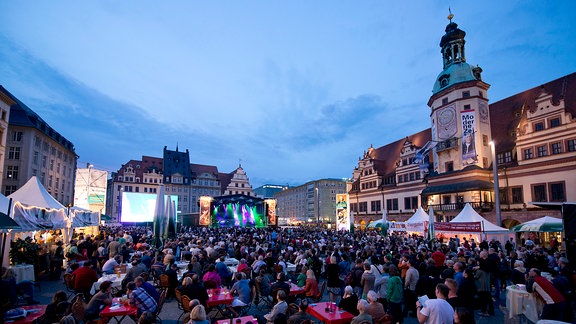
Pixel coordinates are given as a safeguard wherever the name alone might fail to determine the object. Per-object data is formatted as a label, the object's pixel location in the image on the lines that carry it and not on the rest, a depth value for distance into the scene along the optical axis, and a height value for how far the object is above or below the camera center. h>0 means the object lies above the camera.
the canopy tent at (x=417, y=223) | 23.26 -1.26
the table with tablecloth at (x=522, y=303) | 7.69 -2.50
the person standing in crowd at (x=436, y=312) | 5.03 -1.71
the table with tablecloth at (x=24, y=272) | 11.48 -2.34
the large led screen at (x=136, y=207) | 35.38 +0.07
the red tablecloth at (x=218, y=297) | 7.92 -2.34
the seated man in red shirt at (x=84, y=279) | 9.34 -2.11
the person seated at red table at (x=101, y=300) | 6.92 -2.05
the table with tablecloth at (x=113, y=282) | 9.76 -2.34
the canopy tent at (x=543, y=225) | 17.85 -1.18
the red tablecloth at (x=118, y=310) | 6.80 -2.25
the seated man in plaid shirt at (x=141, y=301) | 7.15 -2.11
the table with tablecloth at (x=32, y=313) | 6.07 -2.16
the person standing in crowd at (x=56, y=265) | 14.28 -2.57
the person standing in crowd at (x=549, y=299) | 6.27 -1.88
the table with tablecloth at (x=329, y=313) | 6.45 -2.29
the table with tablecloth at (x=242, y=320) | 6.14 -2.22
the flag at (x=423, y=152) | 36.47 +6.37
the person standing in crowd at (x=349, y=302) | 7.06 -2.14
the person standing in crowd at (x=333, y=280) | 9.47 -2.20
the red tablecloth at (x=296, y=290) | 8.79 -2.33
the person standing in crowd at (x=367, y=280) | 8.41 -1.97
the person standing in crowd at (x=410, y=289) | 8.73 -2.32
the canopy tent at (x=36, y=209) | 11.94 -0.04
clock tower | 32.81 +9.99
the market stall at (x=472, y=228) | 18.94 -1.38
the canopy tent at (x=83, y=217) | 18.50 -0.65
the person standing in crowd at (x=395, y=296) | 7.36 -2.10
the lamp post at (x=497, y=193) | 19.16 +0.75
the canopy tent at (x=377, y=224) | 28.72 -1.65
